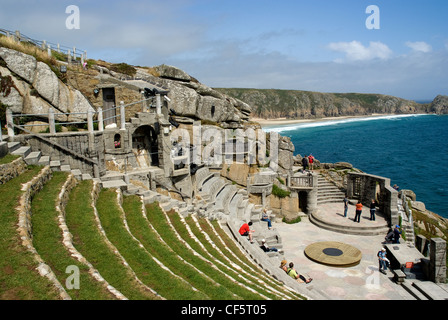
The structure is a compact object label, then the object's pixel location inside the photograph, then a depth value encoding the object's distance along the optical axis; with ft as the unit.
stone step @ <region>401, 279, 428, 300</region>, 46.97
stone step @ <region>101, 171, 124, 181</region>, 53.64
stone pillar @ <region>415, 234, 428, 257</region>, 67.10
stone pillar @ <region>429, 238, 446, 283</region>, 48.93
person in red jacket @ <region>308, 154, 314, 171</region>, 101.14
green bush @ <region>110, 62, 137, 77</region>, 97.77
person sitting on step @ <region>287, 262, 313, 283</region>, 48.08
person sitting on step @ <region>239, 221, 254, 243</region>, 57.40
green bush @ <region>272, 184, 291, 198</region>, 85.10
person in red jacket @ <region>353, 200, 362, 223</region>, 74.11
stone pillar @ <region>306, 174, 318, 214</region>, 84.17
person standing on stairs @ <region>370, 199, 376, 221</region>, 75.51
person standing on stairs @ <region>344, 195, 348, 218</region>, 78.45
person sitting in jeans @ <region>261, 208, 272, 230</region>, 70.60
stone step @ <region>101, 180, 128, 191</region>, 48.53
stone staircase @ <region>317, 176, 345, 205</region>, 90.38
